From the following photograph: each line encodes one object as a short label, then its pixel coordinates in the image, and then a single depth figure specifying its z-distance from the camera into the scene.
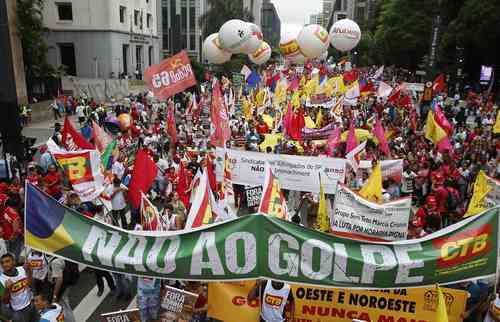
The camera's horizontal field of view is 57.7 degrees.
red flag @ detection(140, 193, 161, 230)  6.43
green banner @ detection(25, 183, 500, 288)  4.15
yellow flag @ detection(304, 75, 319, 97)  21.46
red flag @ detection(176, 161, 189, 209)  8.51
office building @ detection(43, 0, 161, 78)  43.19
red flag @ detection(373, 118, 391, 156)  12.15
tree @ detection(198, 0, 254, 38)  54.38
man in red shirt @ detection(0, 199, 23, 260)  6.93
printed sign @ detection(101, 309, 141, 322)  5.29
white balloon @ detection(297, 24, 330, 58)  25.70
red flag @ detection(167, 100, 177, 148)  13.22
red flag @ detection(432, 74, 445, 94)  20.11
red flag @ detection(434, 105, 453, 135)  11.83
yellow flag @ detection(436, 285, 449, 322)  4.11
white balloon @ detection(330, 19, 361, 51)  26.75
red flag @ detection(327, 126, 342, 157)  12.02
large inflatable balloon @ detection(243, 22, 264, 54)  22.91
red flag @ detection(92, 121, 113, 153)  10.70
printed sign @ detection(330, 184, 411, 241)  5.94
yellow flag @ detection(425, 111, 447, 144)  11.86
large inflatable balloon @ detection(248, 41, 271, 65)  29.06
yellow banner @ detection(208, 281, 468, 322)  5.52
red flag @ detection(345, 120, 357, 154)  11.47
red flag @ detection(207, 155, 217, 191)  9.17
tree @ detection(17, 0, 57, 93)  27.02
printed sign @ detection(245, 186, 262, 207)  8.50
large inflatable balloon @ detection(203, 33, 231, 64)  26.33
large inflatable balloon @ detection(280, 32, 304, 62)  27.94
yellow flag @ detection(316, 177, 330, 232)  7.34
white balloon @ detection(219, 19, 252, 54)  22.16
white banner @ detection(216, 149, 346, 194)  9.22
